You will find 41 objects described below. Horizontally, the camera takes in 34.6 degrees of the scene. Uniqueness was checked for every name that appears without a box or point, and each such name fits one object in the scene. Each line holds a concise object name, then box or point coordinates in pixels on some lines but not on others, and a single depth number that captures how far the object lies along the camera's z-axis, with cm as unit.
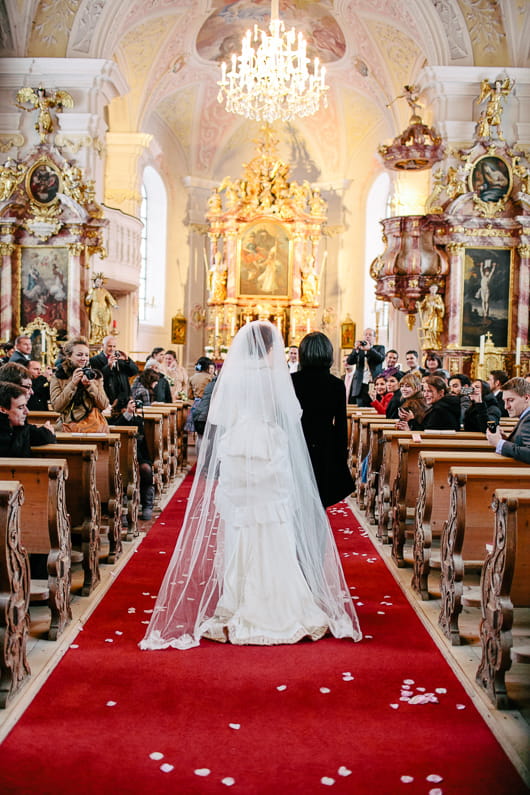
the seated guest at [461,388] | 832
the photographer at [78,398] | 691
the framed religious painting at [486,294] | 1465
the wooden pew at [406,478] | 632
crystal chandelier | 1382
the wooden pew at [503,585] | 380
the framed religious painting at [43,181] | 1441
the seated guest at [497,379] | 888
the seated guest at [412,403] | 773
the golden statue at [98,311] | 1463
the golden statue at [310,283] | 2166
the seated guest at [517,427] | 518
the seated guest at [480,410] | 770
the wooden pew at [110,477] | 634
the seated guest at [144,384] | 908
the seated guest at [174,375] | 1296
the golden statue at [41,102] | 1453
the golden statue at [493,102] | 1441
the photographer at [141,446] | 782
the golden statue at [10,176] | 1419
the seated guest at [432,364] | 959
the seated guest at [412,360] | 1143
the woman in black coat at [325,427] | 513
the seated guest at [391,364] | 1152
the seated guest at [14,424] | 490
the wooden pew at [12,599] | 370
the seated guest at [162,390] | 1139
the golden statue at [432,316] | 1466
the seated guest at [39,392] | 915
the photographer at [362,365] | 1223
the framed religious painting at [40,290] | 1454
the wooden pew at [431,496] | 536
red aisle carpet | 307
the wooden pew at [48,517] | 455
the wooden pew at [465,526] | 461
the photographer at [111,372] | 875
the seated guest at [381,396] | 1017
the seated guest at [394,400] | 904
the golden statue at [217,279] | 2153
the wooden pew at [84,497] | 538
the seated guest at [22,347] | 964
